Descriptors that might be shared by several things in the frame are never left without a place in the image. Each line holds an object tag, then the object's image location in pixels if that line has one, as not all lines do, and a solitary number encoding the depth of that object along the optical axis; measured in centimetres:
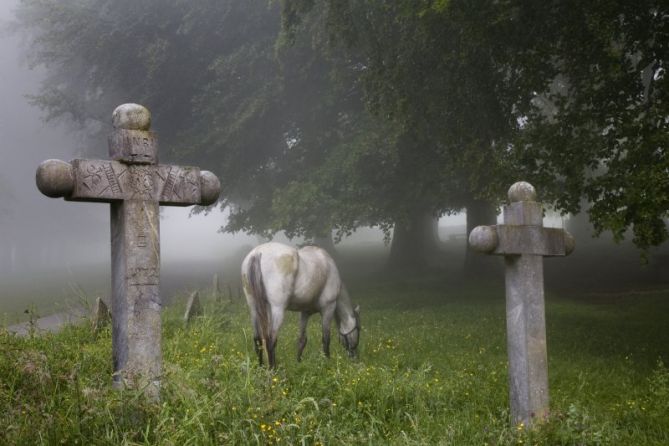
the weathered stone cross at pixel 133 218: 565
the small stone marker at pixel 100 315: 1043
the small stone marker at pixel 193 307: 1329
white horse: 946
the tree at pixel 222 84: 2330
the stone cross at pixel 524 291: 633
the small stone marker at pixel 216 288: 1924
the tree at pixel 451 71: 1336
